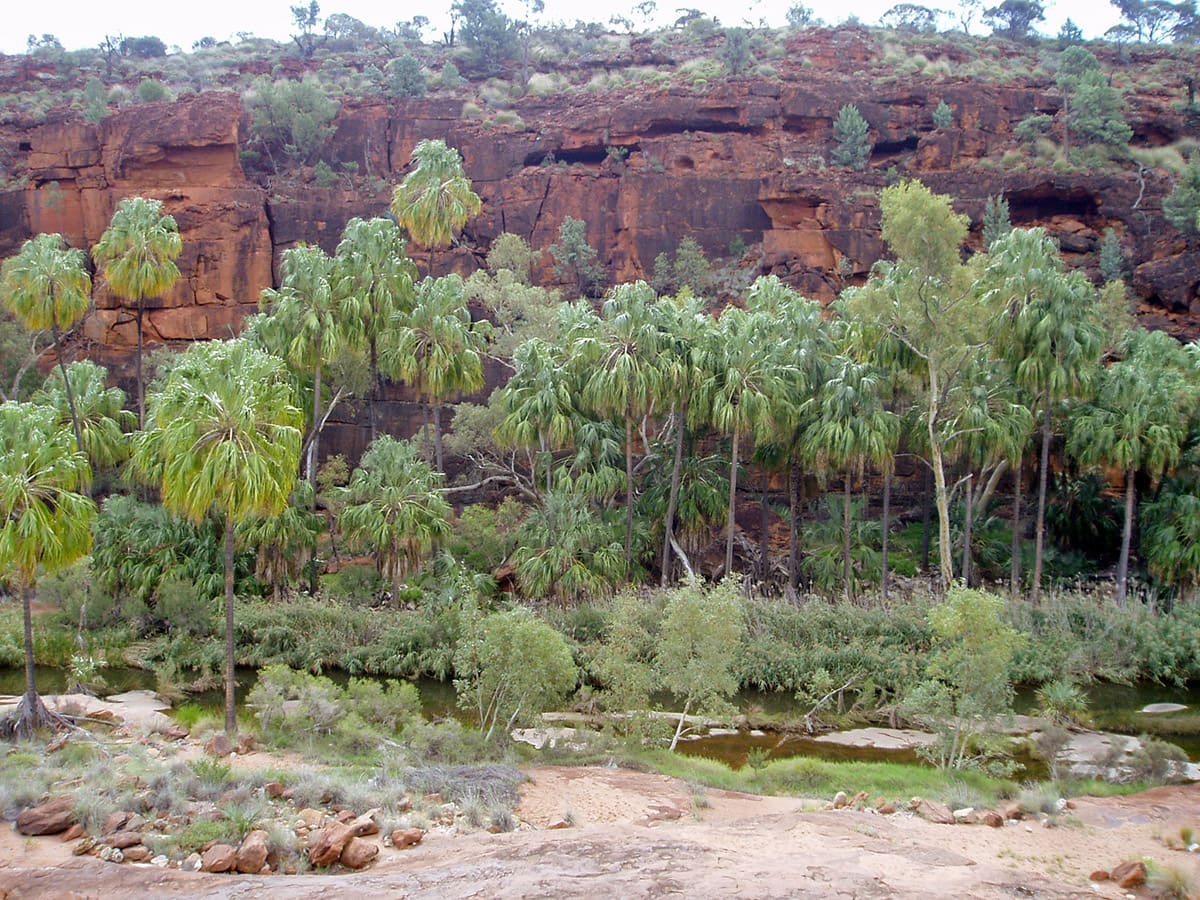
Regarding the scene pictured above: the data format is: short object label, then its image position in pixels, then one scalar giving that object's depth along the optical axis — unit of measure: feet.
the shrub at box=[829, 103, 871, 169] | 158.20
